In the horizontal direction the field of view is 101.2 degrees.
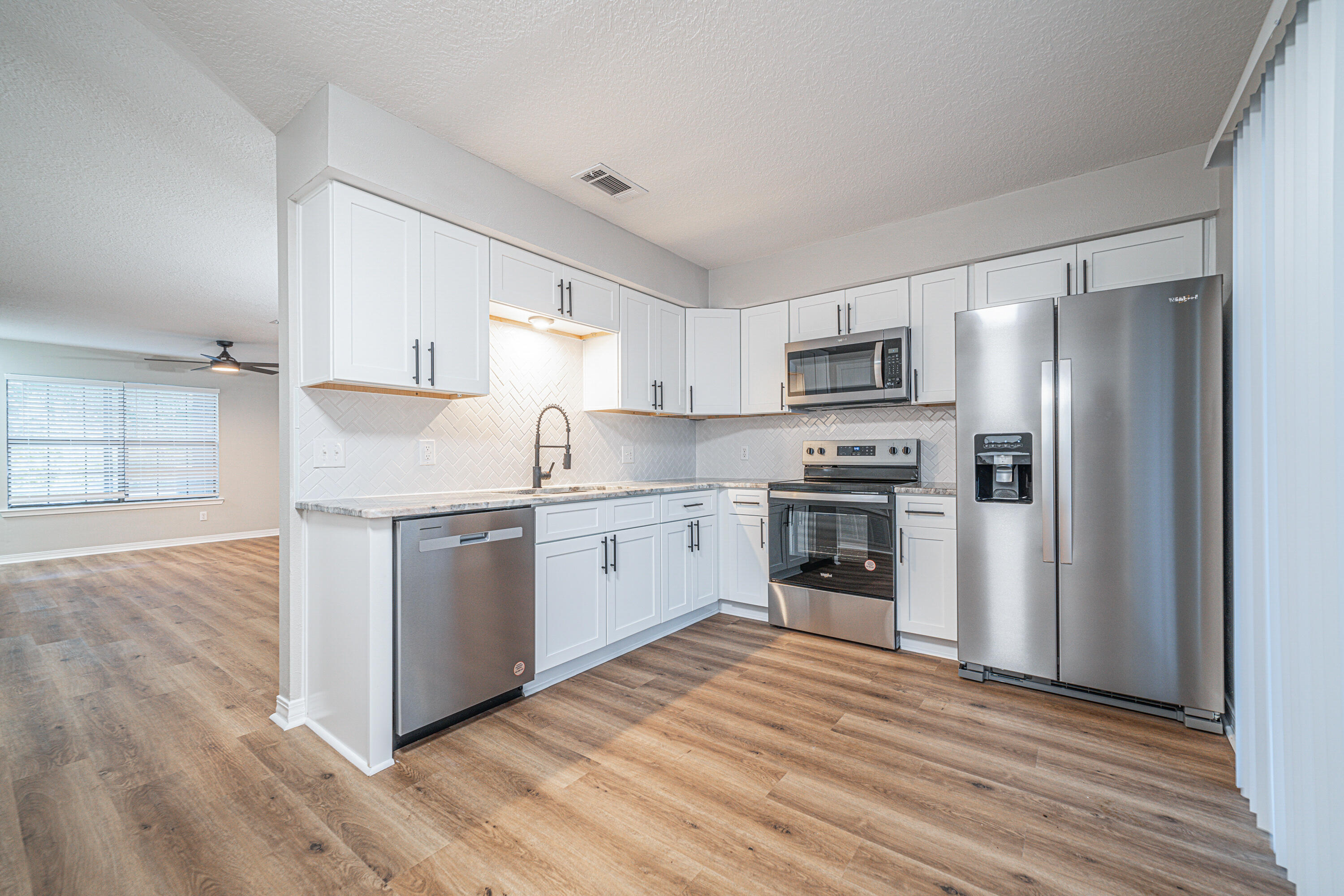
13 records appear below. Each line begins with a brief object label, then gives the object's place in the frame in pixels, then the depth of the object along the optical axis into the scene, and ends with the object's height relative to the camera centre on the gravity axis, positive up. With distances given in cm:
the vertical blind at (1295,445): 123 +0
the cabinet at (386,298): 221 +65
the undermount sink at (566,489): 321 -26
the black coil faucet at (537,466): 322 -11
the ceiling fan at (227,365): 611 +94
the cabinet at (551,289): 284 +89
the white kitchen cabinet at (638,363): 359 +57
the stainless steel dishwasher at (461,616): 207 -69
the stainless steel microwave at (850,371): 335 +48
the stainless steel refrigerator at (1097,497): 227 -24
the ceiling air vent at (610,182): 282 +140
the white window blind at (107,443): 643 +8
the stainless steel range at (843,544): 319 -60
